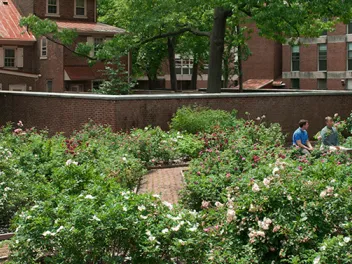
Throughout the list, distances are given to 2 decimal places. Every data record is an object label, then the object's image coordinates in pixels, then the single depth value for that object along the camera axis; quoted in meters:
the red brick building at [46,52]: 45.94
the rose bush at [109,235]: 9.12
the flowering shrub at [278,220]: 9.58
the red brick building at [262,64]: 56.22
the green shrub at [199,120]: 24.06
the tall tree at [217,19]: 27.20
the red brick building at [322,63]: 48.59
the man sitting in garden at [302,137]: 18.55
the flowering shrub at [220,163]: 13.62
